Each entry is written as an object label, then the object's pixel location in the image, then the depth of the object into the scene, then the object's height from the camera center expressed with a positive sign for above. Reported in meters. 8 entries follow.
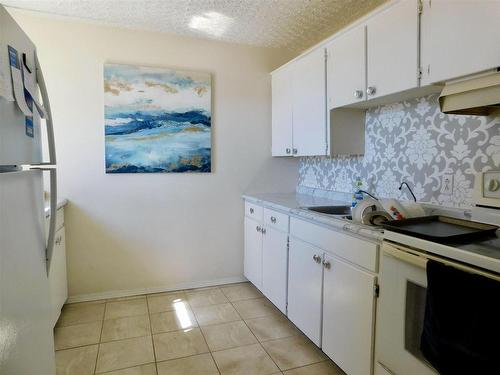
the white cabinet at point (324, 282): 1.66 -0.71
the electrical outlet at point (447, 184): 1.88 -0.11
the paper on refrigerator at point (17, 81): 1.01 +0.26
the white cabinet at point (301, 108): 2.51 +0.47
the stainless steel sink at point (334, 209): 2.41 -0.33
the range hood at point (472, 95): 1.32 +0.29
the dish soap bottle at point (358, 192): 2.39 -0.20
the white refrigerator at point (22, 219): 0.92 -0.17
